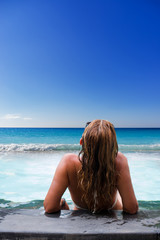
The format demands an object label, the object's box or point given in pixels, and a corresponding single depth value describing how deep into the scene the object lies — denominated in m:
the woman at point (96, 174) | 1.37
